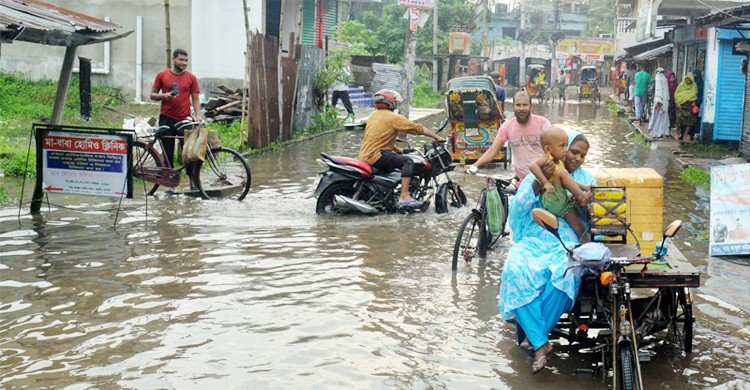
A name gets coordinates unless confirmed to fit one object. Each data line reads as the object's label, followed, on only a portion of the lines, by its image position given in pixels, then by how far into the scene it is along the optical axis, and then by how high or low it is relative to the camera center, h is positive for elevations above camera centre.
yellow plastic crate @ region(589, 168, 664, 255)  6.42 -0.81
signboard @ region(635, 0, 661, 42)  20.89 +1.55
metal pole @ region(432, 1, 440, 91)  52.88 +1.21
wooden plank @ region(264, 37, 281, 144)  18.34 -0.27
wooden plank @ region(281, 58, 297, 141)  19.94 -0.37
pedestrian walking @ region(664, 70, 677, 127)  25.81 -0.10
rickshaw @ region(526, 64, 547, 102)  38.81 -0.01
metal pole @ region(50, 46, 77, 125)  11.20 -0.28
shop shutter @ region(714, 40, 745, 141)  21.41 -0.12
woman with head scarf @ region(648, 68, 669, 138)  23.62 -0.58
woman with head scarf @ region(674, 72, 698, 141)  22.56 -0.33
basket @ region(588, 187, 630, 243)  6.04 -0.83
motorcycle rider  11.38 -0.75
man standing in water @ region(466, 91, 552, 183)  8.97 -0.51
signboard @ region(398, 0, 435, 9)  26.28 +2.13
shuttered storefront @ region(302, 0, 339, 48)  33.38 +2.07
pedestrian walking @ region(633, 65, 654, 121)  29.05 -0.14
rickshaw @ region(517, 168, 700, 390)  5.37 -1.15
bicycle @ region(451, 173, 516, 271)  8.67 -1.42
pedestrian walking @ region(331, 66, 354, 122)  26.70 -0.64
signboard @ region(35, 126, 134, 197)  10.42 -1.04
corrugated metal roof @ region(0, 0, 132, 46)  8.80 +0.44
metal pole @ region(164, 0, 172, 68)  16.23 +0.47
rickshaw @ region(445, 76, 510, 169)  17.23 -0.74
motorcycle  11.41 -1.33
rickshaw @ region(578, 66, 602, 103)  46.34 -0.06
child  6.09 -0.67
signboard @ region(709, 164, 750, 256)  9.48 -1.24
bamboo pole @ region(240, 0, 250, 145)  16.97 -0.46
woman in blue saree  5.79 -1.19
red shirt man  12.69 -0.30
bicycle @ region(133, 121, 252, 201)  11.80 -1.28
